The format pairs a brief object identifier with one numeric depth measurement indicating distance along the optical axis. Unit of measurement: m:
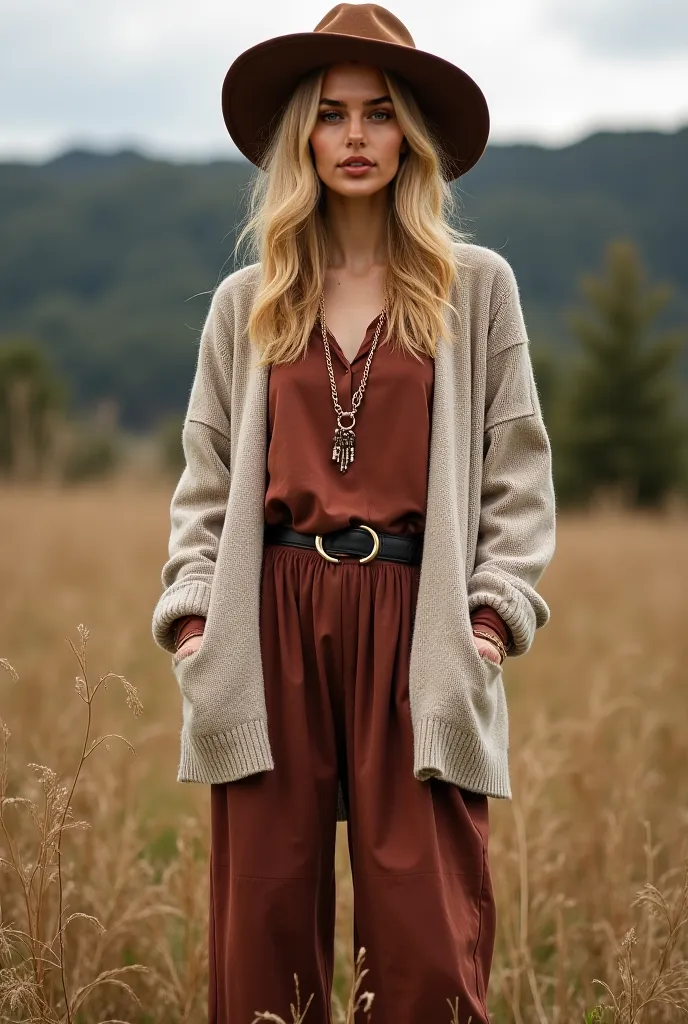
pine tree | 30.20
